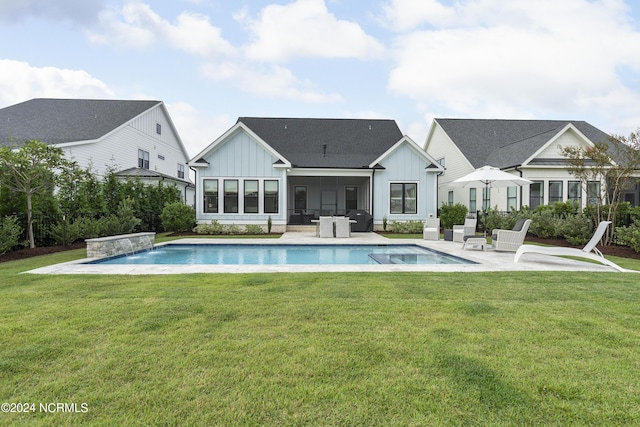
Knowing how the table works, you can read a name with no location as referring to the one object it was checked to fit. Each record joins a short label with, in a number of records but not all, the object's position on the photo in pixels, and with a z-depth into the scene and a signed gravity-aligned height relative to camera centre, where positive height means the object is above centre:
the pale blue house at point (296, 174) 17.38 +1.62
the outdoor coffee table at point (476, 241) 10.56 -1.09
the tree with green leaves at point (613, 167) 11.02 +1.22
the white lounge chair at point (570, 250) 7.65 -1.03
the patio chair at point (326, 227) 15.02 -0.93
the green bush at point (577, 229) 11.60 -0.82
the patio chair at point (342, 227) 14.92 -0.93
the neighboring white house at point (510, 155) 17.92 +2.89
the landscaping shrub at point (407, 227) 17.62 -1.10
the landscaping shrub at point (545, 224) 13.15 -0.74
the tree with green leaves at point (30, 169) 9.40 +1.01
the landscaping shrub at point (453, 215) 17.62 -0.51
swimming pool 9.38 -1.51
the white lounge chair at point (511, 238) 10.08 -0.97
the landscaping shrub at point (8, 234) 8.90 -0.71
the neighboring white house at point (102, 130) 19.45 +4.57
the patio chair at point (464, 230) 12.45 -0.92
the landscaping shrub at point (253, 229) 16.66 -1.12
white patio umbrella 11.79 +0.86
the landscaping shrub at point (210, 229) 16.55 -1.10
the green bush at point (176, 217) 16.45 -0.53
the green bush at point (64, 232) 11.09 -0.83
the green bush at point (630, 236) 9.62 -0.90
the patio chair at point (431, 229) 14.11 -0.97
